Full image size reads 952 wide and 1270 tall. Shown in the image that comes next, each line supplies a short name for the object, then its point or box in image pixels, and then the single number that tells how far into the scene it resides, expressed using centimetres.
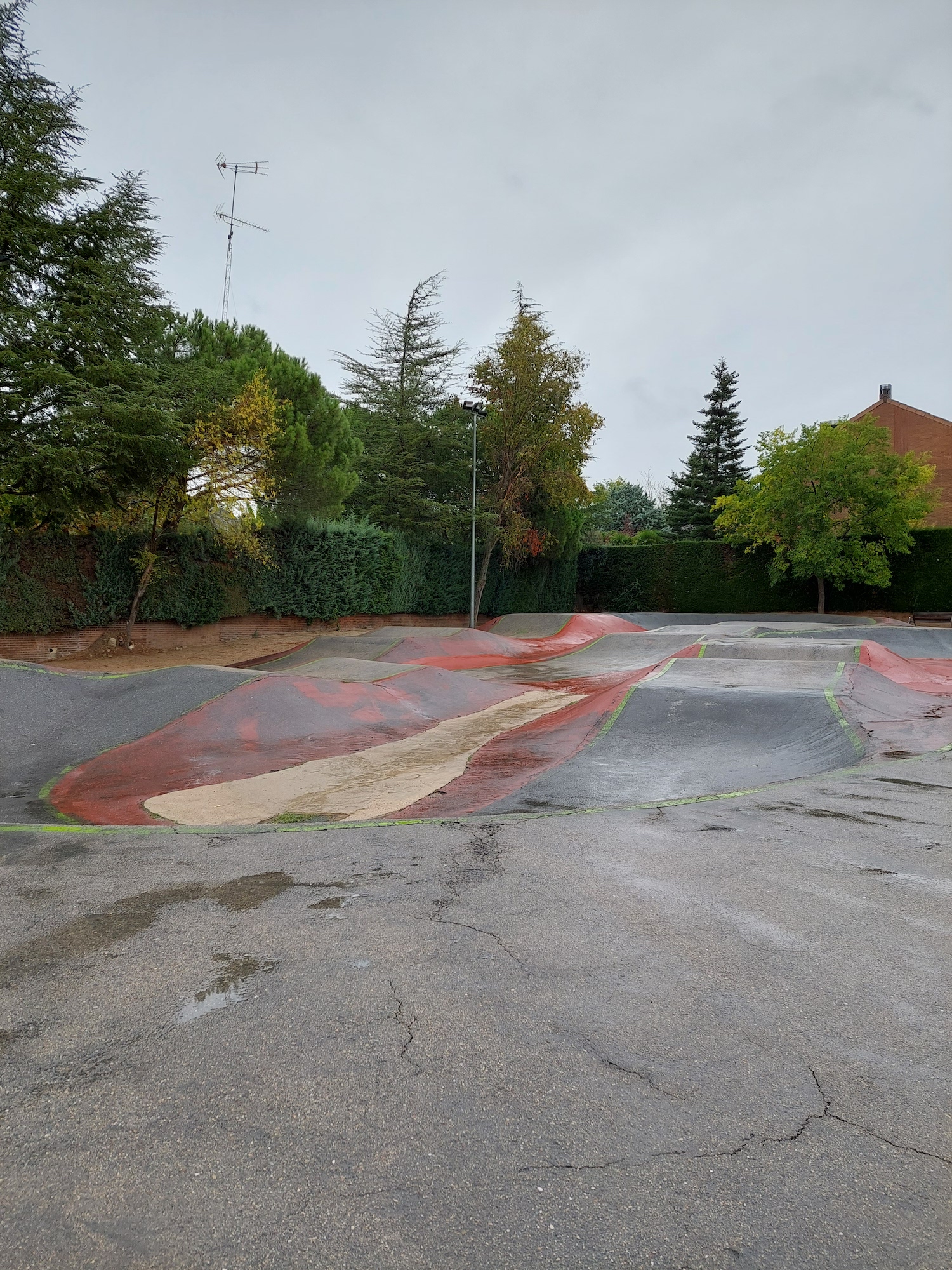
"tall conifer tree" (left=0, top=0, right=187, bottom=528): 1143
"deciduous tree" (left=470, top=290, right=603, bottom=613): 2514
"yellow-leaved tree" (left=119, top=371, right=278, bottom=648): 1390
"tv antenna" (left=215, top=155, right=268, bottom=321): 2044
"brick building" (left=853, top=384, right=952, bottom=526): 3080
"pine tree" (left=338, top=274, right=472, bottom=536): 2400
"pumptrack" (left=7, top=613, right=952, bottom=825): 585
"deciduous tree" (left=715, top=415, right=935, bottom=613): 2333
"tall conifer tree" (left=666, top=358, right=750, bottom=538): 4209
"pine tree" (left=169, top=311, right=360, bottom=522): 1531
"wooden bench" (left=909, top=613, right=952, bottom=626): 2386
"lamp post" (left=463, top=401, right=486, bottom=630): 2186
